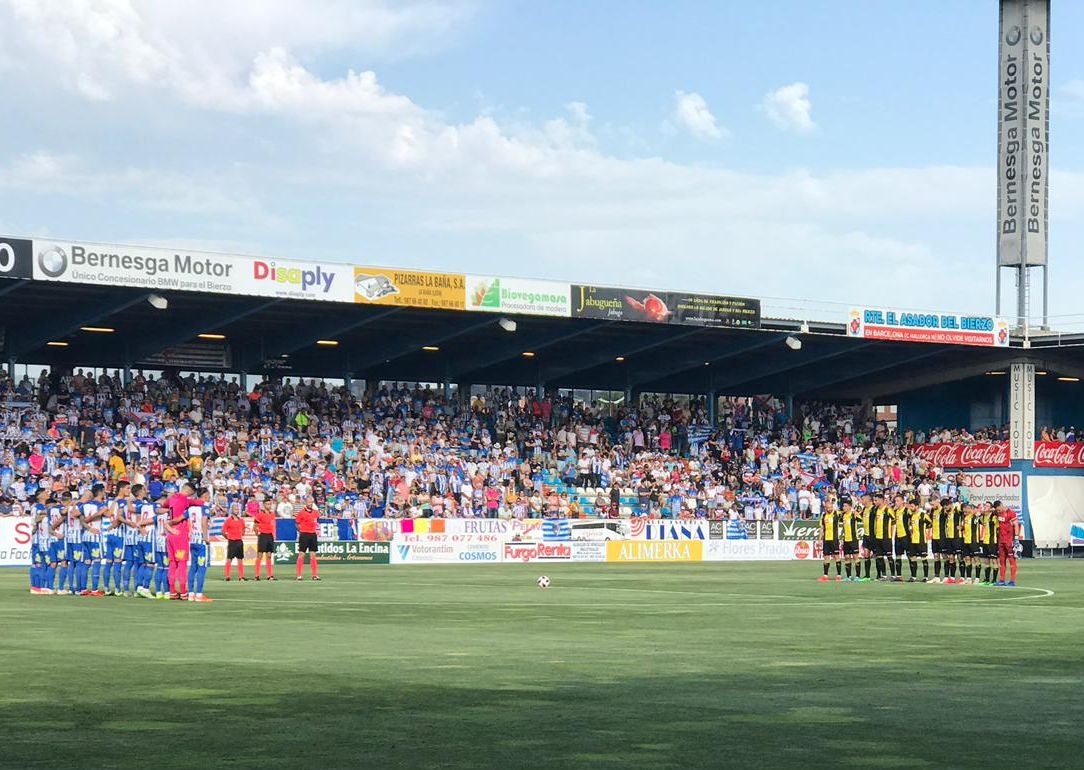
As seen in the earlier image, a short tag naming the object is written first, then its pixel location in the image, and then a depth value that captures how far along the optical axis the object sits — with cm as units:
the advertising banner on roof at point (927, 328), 6256
